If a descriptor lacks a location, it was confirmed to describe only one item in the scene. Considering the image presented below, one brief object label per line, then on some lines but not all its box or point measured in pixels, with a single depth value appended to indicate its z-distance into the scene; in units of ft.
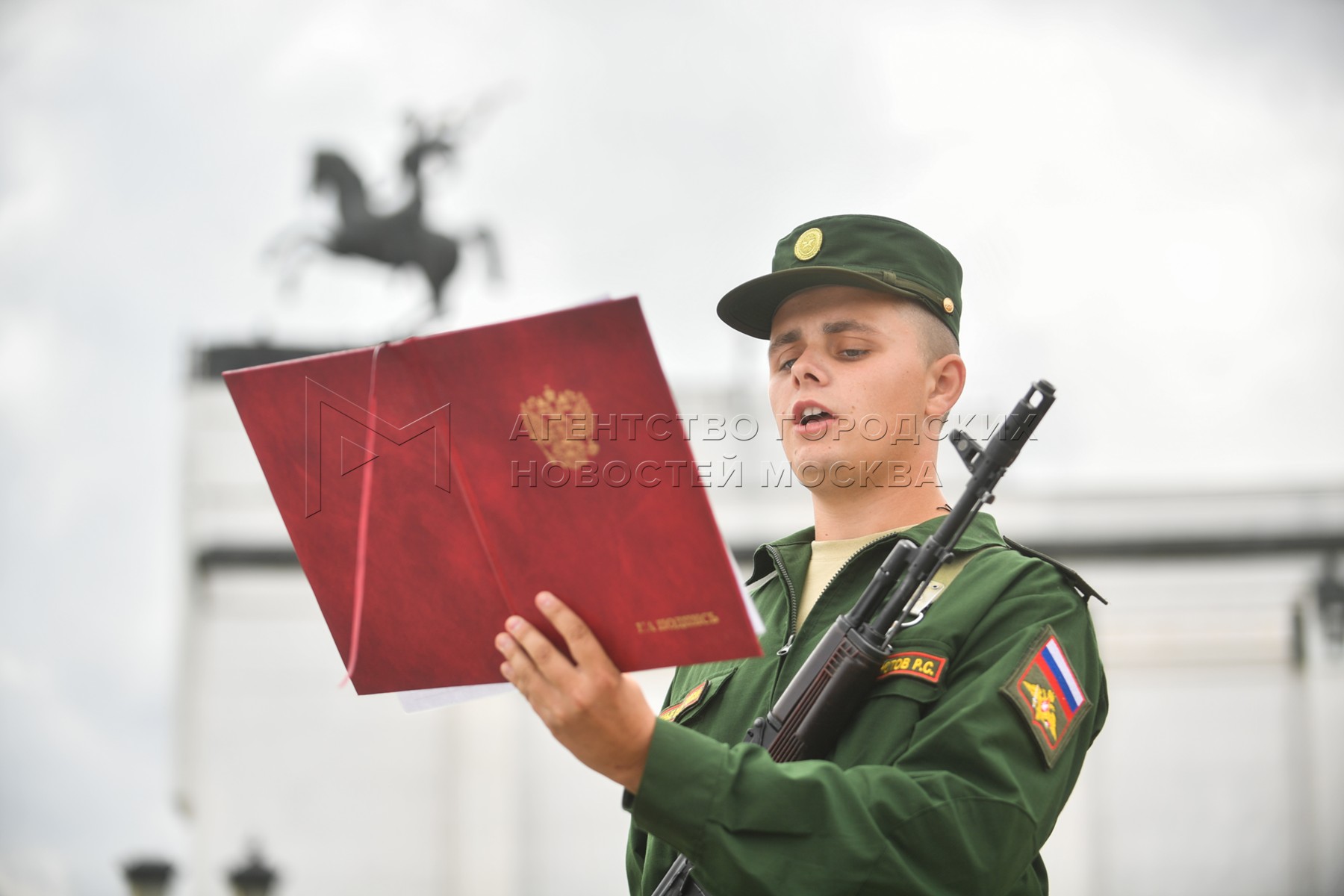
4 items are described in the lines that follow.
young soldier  12.01
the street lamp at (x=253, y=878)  60.23
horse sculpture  85.97
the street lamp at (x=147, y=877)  59.62
